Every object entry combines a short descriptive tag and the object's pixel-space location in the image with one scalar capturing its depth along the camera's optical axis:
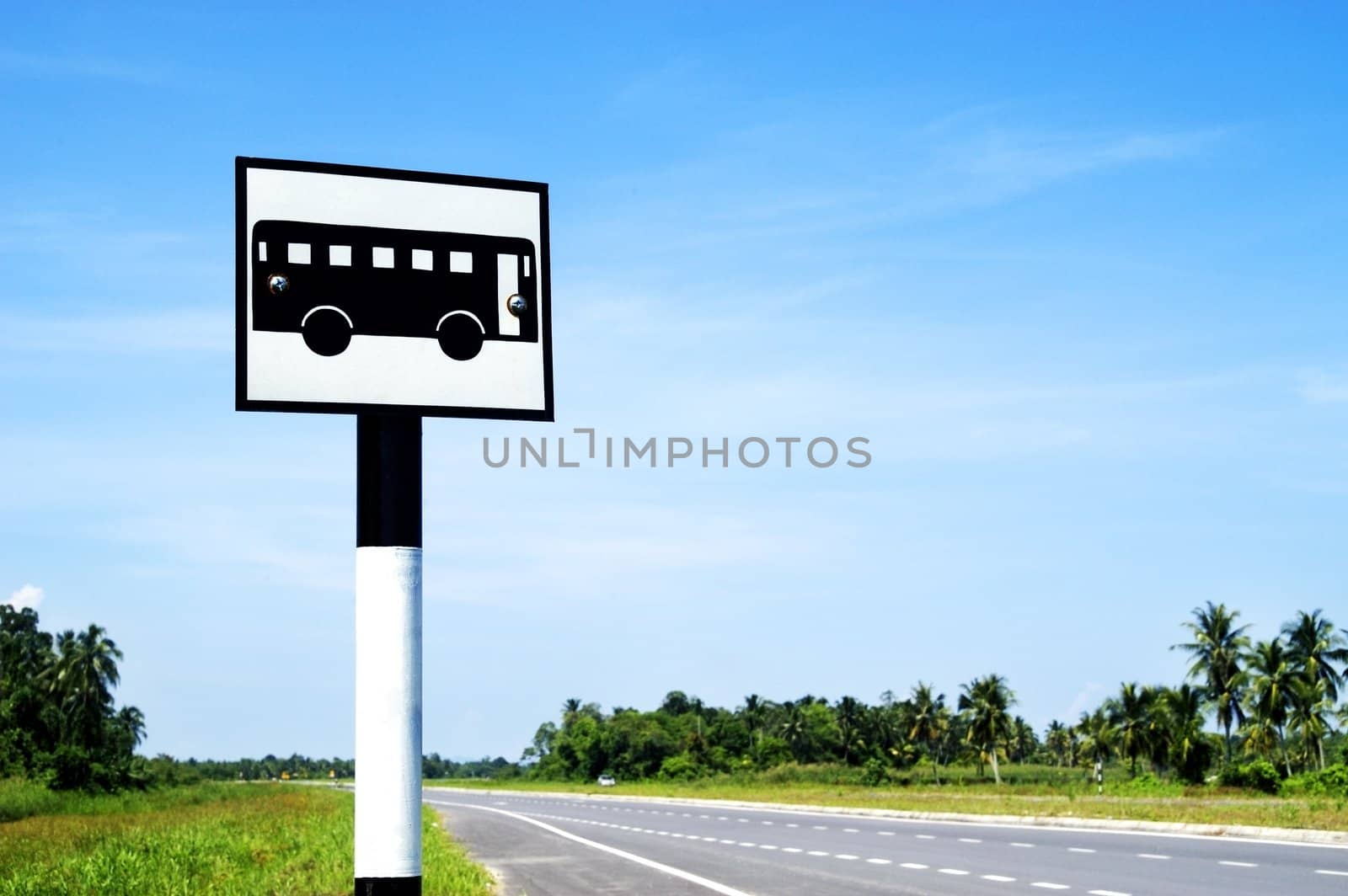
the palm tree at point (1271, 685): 79.38
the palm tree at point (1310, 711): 79.00
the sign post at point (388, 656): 3.59
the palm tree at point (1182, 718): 75.06
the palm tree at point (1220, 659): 81.62
